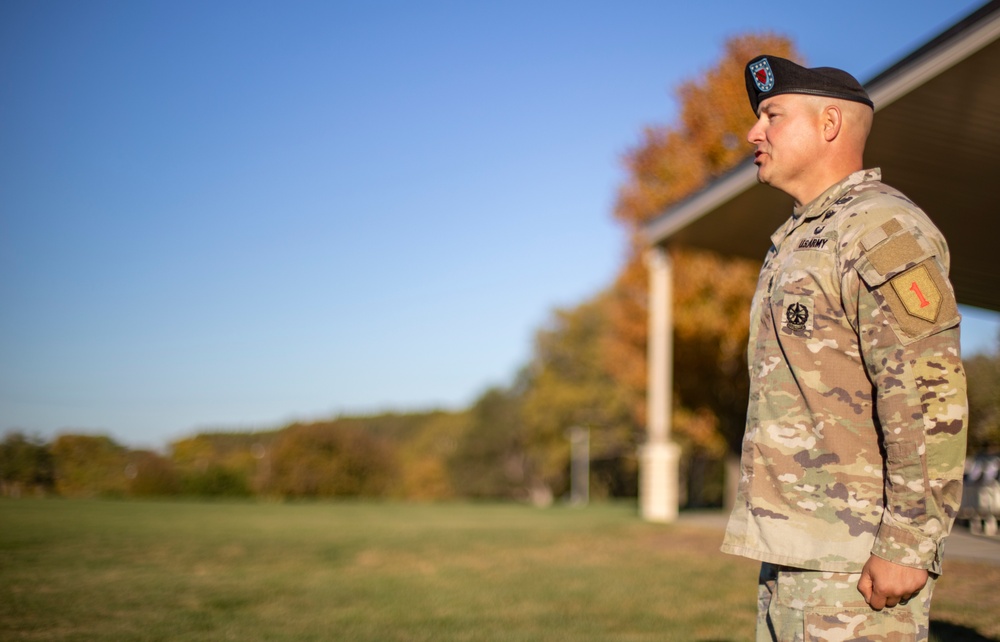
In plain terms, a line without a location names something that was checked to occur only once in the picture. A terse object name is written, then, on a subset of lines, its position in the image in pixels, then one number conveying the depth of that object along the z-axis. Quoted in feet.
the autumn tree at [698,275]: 56.44
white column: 42.96
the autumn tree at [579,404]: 154.56
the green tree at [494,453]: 199.82
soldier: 6.18
